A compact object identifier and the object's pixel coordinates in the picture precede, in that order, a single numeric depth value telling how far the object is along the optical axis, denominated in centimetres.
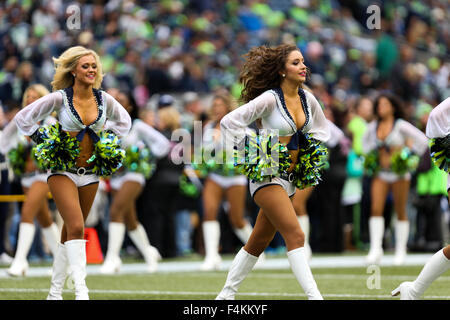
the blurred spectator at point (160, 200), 1480
